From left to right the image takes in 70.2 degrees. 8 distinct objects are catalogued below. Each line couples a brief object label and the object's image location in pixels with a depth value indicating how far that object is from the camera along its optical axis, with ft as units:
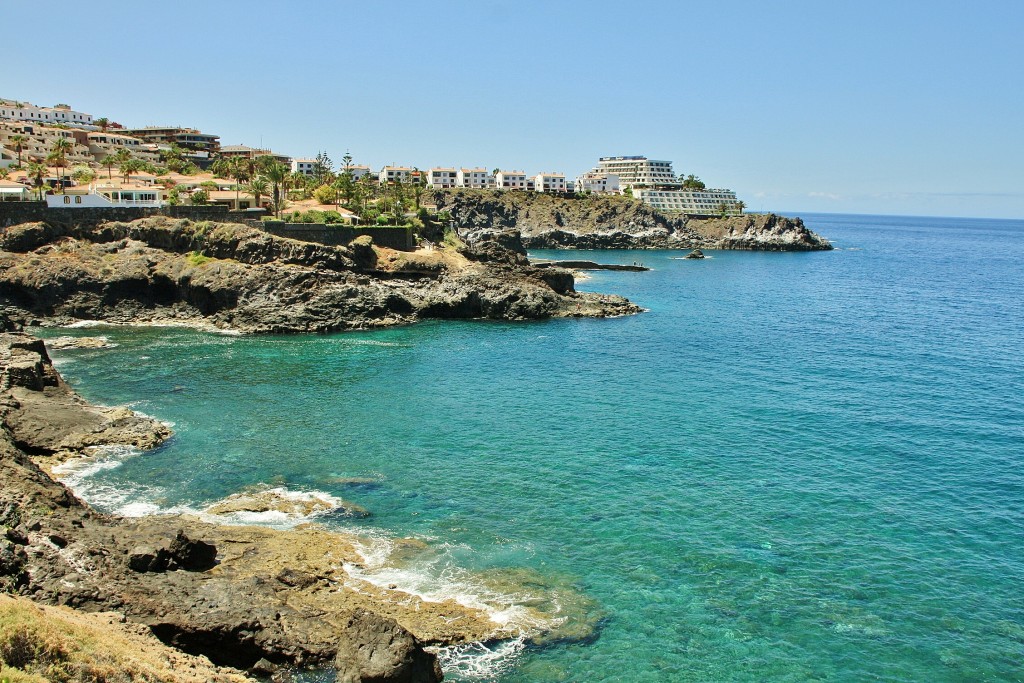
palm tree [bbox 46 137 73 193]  369.30
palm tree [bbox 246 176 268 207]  331.16
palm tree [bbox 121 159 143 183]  365.24
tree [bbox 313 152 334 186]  493.85
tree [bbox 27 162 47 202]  312.09
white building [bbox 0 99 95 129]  542.16
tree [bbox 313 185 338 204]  391.65
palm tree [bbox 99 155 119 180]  409.37
